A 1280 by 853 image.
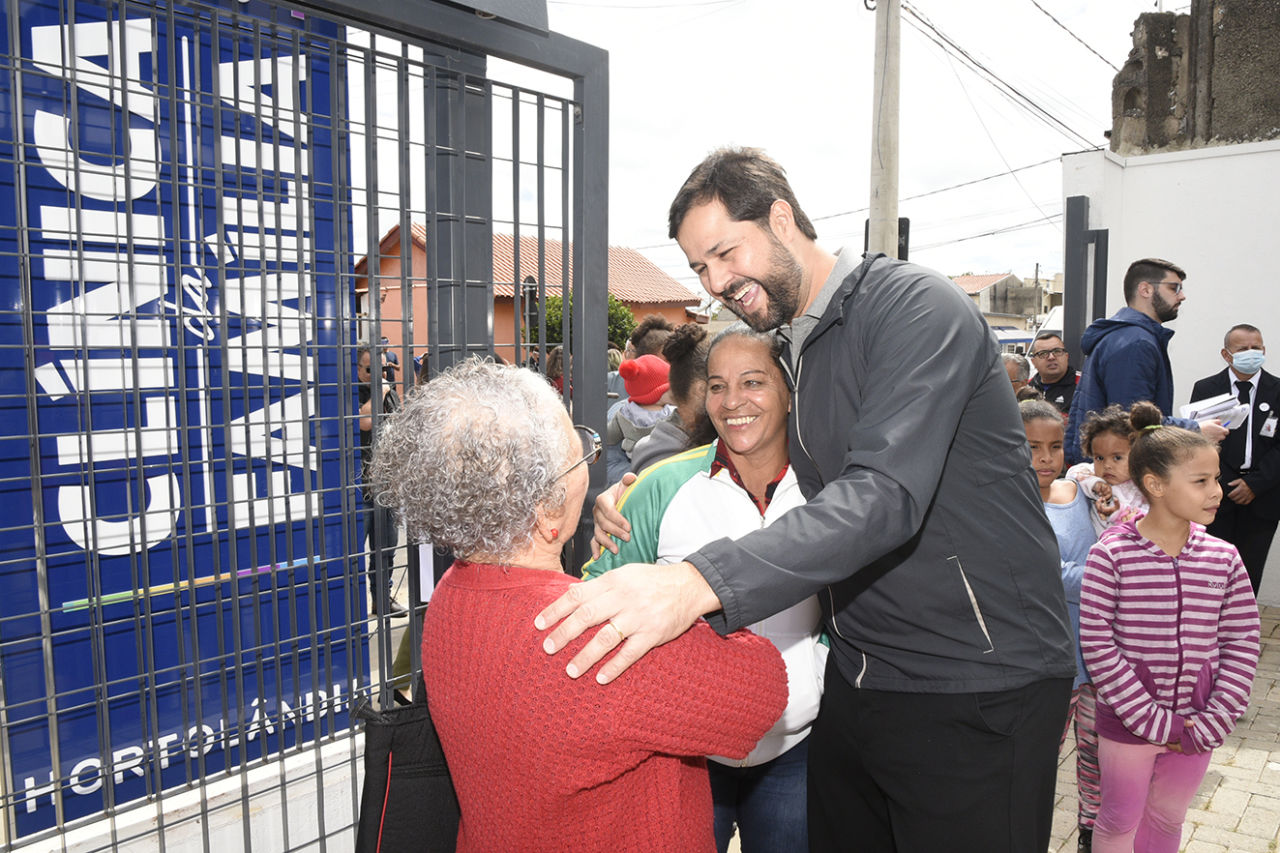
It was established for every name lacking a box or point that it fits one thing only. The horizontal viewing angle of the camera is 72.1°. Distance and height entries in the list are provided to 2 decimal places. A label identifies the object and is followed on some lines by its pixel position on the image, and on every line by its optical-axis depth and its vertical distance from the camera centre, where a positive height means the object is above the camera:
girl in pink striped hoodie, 2.78 -0.92
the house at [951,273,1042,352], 59.44 +4.30
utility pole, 9.54 +2.67
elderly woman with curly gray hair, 1.26 -0.47
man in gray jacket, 1.49 -0.30
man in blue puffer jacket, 4.68 +0.09
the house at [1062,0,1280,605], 6.79 +1.50
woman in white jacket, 2.20 -0.39
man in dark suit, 5.43 -0.67
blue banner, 1.58 -0.14
